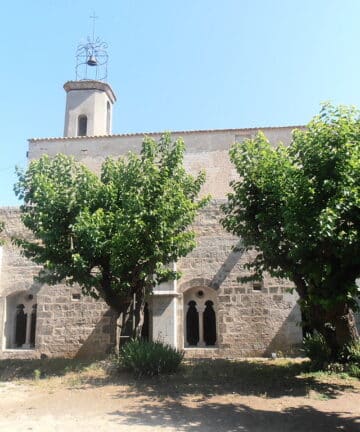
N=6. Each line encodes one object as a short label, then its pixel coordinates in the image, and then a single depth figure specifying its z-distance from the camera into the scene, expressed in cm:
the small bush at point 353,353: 896
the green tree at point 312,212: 736
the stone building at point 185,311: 1263
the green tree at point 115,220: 977
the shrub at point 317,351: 968
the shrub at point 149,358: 916
